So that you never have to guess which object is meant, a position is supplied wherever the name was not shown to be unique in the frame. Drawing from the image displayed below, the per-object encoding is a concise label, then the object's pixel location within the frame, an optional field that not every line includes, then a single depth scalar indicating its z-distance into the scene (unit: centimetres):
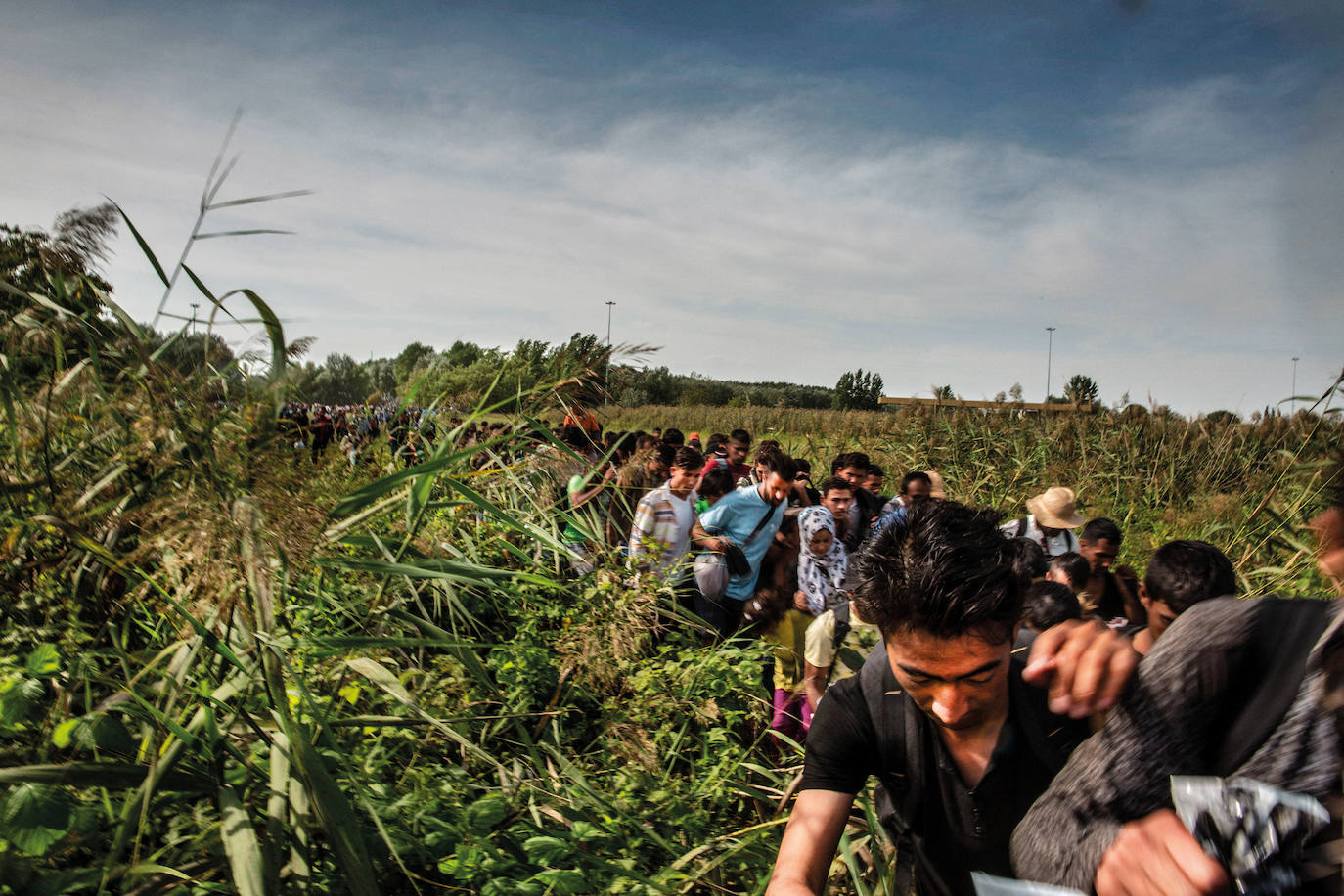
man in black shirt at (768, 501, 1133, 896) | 135
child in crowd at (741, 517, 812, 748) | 369
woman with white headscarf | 461
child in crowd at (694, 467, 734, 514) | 539
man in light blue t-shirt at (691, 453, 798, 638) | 445
